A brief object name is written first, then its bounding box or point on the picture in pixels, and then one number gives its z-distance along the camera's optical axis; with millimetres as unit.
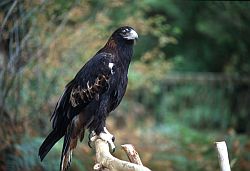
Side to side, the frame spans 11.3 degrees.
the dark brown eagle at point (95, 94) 10086
